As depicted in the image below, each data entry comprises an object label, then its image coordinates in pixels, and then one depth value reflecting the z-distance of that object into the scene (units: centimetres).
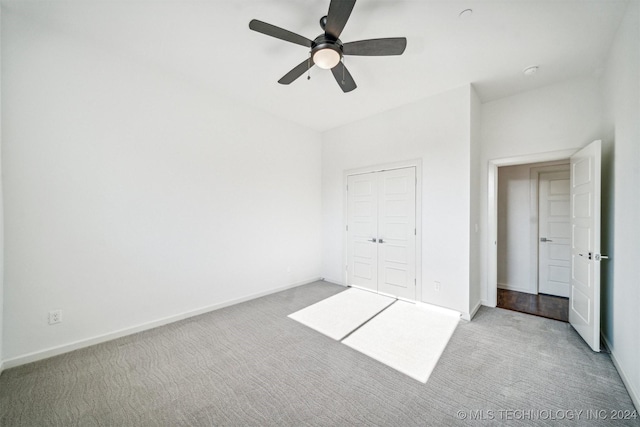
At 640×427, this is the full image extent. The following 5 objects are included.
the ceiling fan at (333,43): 172
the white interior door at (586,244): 232
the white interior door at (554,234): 392
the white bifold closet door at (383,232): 370
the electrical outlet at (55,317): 230
